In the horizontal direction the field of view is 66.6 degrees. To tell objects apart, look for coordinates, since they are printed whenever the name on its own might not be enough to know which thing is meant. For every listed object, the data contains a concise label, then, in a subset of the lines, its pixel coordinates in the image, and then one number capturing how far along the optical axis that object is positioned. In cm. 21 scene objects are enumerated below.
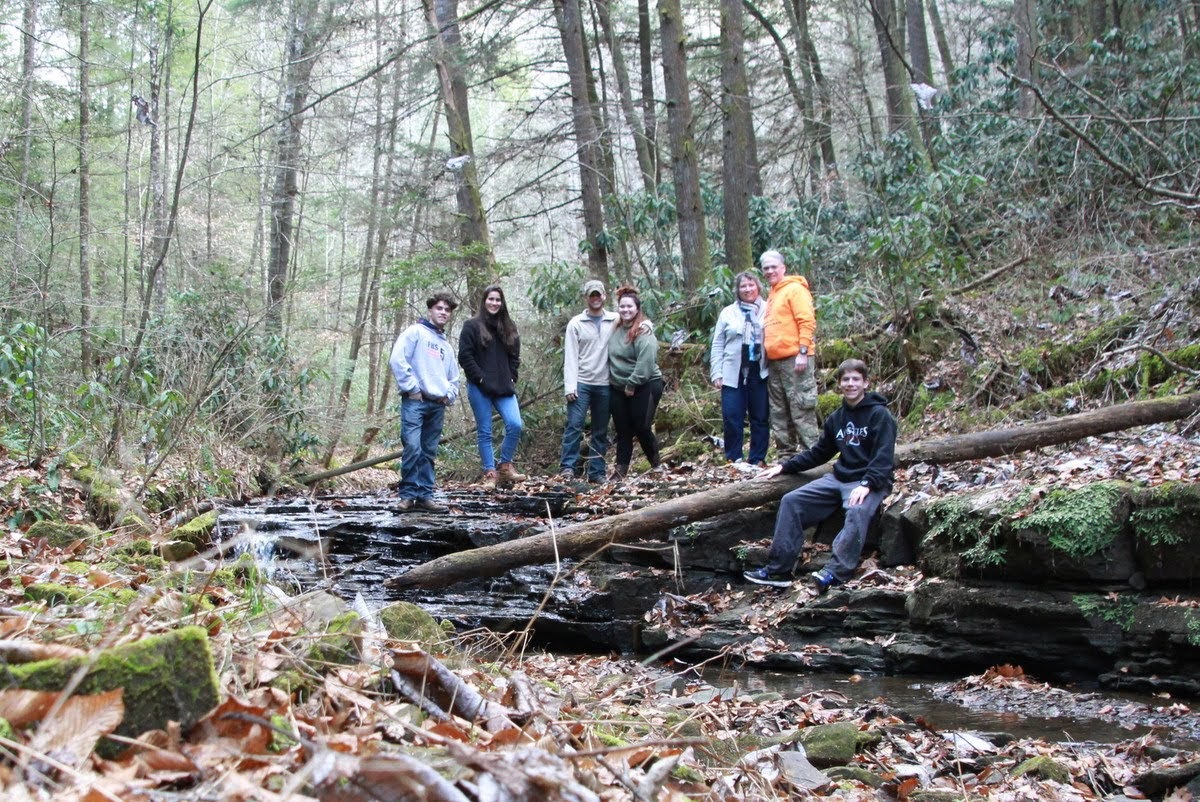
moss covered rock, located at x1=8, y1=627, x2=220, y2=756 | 191
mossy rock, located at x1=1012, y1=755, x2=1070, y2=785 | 376
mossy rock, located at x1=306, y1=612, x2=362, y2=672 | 259
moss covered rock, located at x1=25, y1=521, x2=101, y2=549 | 575
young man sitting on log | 684
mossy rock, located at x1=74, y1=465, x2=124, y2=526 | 719
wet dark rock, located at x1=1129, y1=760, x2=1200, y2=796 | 366
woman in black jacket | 972
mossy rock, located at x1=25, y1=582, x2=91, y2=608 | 331
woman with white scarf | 916
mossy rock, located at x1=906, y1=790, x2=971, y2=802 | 336
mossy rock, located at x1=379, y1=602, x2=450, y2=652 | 419
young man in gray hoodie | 899
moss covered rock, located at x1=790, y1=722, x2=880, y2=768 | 383
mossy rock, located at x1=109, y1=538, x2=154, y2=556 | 558
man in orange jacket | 870
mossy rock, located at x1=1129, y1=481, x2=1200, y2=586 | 538
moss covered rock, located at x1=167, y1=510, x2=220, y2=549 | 674
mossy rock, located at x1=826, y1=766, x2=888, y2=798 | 358
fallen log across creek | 662
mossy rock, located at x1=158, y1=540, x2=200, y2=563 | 599
